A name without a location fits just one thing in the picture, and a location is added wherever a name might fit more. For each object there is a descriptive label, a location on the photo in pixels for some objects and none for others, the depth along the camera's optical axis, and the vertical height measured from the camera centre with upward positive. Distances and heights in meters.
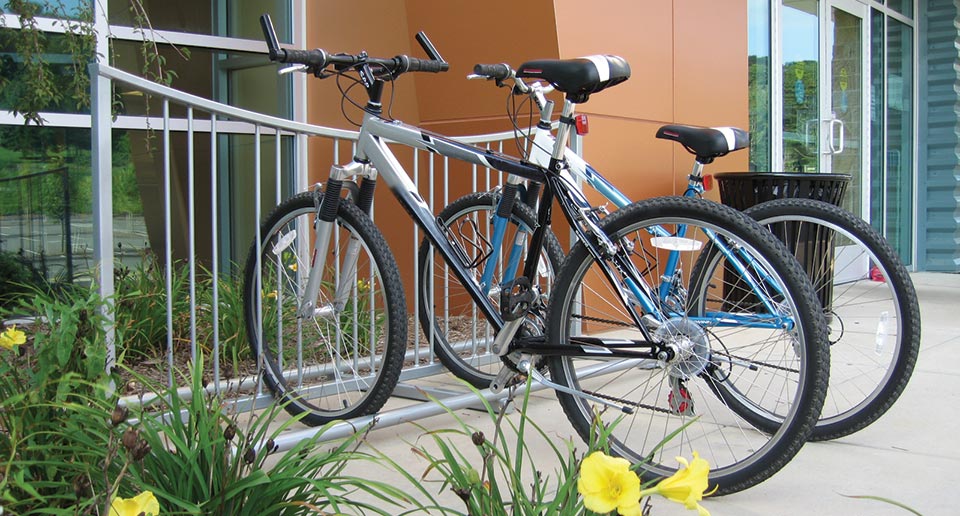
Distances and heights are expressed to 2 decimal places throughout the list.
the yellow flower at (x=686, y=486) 1.20 -0.36
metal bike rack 2.34 +0.04
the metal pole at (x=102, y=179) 2.33 +0.09
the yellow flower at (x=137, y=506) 1.19 -0.38
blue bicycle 2.66 -0.17
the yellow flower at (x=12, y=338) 1.82 -0.24
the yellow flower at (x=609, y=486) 1.15 -0.35
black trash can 4.70 +0.11
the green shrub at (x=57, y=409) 1.67 -0.38
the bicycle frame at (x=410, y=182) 2.62 +0.09
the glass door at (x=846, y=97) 7.70 +0.98
